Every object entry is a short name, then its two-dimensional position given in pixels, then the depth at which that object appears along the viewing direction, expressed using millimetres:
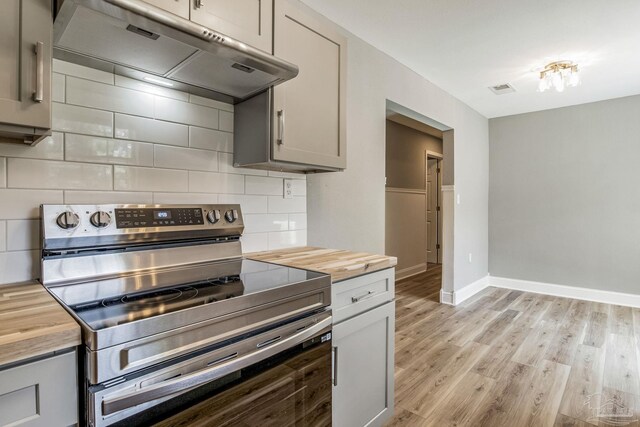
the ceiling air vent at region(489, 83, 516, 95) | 3553
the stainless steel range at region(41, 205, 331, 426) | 807
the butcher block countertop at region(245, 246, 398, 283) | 1462
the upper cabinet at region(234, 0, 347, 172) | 1558
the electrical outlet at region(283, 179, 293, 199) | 2006
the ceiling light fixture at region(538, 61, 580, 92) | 2982
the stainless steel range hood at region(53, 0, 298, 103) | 1007
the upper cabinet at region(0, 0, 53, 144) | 920
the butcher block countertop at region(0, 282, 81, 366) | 688
